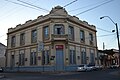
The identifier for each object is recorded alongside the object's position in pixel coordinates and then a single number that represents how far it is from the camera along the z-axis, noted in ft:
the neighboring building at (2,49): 102.83
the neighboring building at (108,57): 92.84
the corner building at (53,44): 55.43
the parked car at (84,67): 55.09
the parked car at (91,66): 59.11
